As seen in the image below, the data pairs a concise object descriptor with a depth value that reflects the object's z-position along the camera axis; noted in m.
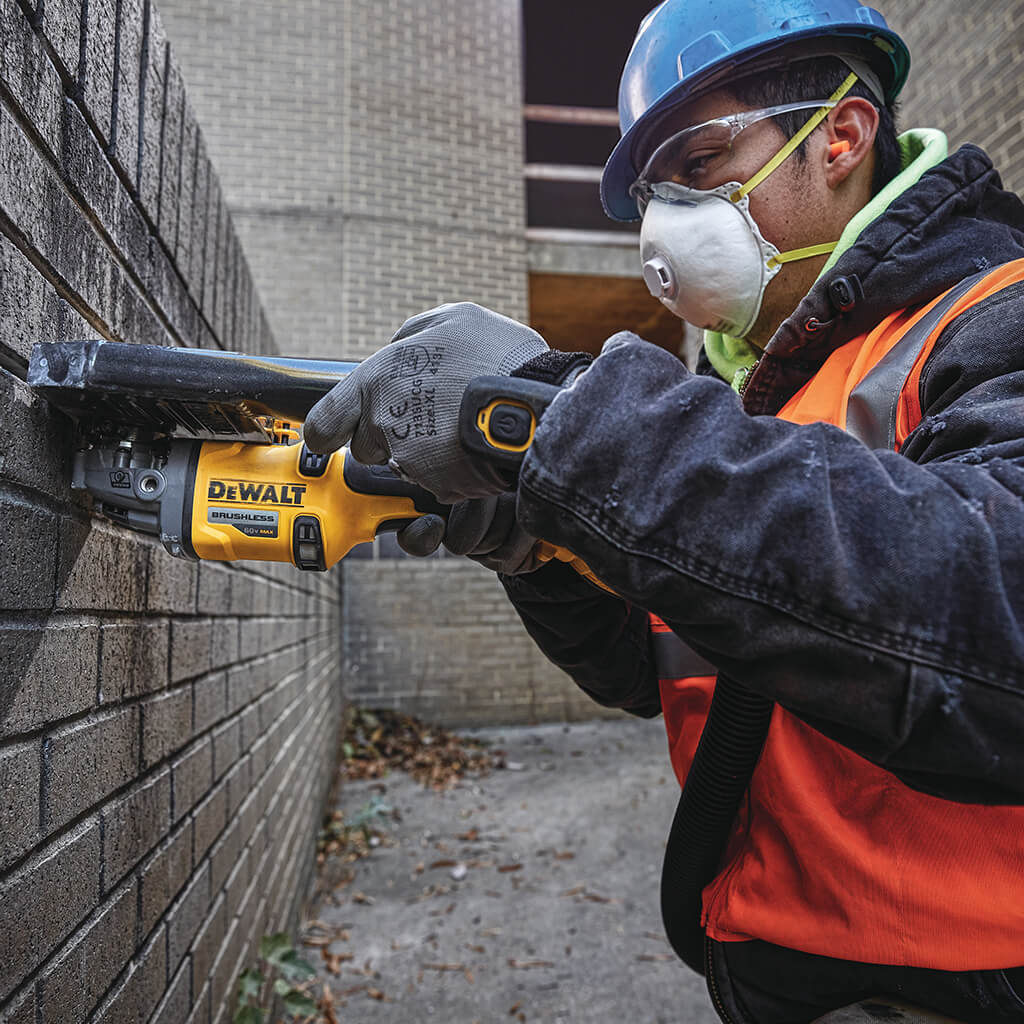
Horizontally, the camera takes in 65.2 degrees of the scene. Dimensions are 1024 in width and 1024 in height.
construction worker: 0.75
